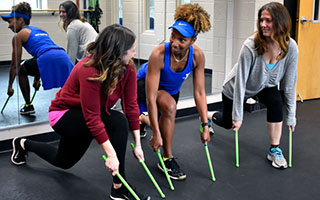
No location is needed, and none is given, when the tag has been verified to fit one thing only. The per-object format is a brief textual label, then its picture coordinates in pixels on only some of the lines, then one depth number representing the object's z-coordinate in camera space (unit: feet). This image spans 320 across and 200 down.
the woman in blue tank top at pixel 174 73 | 7.85
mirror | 9.98
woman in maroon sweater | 6.40
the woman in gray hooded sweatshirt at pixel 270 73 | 8.54
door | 14.51
